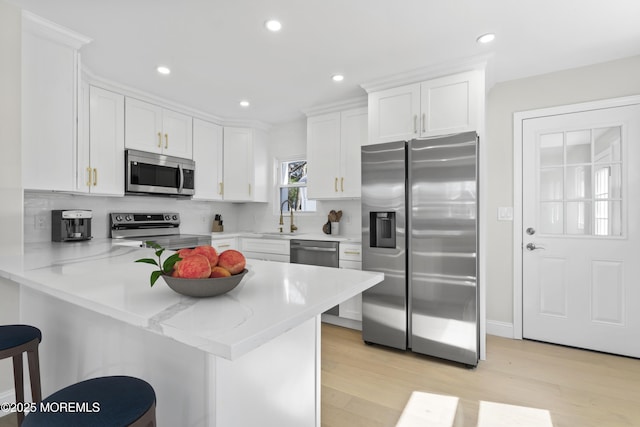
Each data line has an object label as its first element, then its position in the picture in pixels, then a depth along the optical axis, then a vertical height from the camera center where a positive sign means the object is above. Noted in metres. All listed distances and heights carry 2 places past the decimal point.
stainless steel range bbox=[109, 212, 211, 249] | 3.29 -0.19
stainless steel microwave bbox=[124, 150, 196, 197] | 3.18 +0.42
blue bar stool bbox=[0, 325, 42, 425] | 1.32 -0.57
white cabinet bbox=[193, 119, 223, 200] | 3.87 +0.69
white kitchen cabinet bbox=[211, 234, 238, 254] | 3.74 -0.35
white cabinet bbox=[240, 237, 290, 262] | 3.65 -0.42
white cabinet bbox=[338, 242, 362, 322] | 3.16 -0.51
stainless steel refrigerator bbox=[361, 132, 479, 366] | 2.44 -0.25
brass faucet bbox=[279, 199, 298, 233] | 4.20 -0.08
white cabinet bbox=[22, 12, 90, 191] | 2.02 +0.73
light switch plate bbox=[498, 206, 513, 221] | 3.04 +0.00
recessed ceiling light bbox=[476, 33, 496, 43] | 2.22 +1.24
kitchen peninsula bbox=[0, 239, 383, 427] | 0.77 -0.43
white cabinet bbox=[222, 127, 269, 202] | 4.21 +0.66
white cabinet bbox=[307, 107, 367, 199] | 3.47 +0.69
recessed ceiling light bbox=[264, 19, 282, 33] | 2.07 +1.24
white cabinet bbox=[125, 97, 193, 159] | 3.21 +0.91
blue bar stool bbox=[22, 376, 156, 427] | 0.83 -0.53
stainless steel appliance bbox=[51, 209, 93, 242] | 2.70 -0.10
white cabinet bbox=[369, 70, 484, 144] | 2.59 +0.92
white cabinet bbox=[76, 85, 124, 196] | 2.86 +0.64
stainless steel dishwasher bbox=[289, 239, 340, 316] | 3.29 -0.42
